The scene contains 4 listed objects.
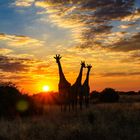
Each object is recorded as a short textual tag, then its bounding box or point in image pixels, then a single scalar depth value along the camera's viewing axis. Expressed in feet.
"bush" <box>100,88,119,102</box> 144.47
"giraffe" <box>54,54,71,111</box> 94.73
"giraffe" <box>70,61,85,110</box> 97.16
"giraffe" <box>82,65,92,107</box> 105.29
